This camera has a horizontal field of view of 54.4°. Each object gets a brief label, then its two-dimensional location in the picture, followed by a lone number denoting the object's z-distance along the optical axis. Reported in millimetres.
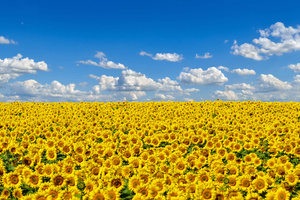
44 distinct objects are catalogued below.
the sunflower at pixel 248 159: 8932
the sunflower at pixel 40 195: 5815
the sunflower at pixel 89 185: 6258
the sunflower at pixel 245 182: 6641
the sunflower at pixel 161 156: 8537
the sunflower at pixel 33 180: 7149
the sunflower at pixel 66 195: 5953
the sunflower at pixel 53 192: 5959
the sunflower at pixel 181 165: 7627
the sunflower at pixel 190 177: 6593
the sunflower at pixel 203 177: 6707
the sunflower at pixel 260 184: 6699
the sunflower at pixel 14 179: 7123
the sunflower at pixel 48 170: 7403
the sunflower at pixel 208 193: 5759
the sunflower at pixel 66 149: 9700
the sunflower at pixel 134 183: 6430
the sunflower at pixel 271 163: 8605
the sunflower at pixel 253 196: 5984
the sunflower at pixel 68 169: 7445
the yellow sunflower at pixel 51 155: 9353
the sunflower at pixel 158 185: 6054
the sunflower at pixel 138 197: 5650
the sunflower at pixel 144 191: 5949
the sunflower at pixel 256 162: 8672
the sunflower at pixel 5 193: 6617
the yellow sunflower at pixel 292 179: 7027
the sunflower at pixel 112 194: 5821
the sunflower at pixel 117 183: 6387
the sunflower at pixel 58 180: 6664
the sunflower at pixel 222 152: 9533
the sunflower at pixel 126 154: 9000
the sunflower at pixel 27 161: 8669
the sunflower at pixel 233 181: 6556
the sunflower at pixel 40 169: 7453
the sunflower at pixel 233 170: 7469
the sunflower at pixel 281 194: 6082
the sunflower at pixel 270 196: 6086
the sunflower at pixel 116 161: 8008
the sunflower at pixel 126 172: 6957
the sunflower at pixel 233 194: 5719
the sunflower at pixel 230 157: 8938
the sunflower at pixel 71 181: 6766
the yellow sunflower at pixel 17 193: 6617
